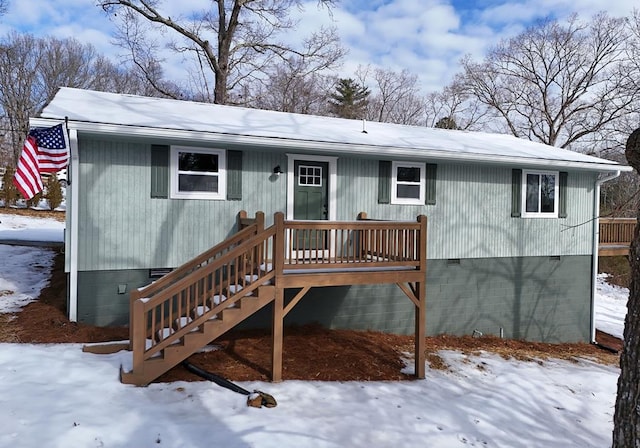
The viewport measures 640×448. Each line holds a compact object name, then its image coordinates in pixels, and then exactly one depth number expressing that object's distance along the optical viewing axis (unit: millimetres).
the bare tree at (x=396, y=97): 30922
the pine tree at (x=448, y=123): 30453
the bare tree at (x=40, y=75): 26922
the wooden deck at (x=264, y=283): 4887
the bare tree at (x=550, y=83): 24078
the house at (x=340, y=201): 6738
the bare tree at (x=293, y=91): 21516
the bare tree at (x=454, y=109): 29516
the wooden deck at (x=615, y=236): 13094
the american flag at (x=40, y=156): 5629
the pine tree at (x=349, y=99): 29688
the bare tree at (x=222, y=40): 17156
